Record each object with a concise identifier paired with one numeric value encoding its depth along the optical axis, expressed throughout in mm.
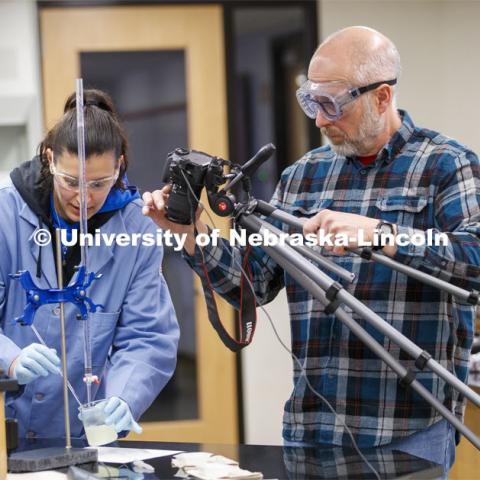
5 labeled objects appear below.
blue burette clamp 2446
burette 2462
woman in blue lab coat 2716
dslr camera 2433
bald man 2606
